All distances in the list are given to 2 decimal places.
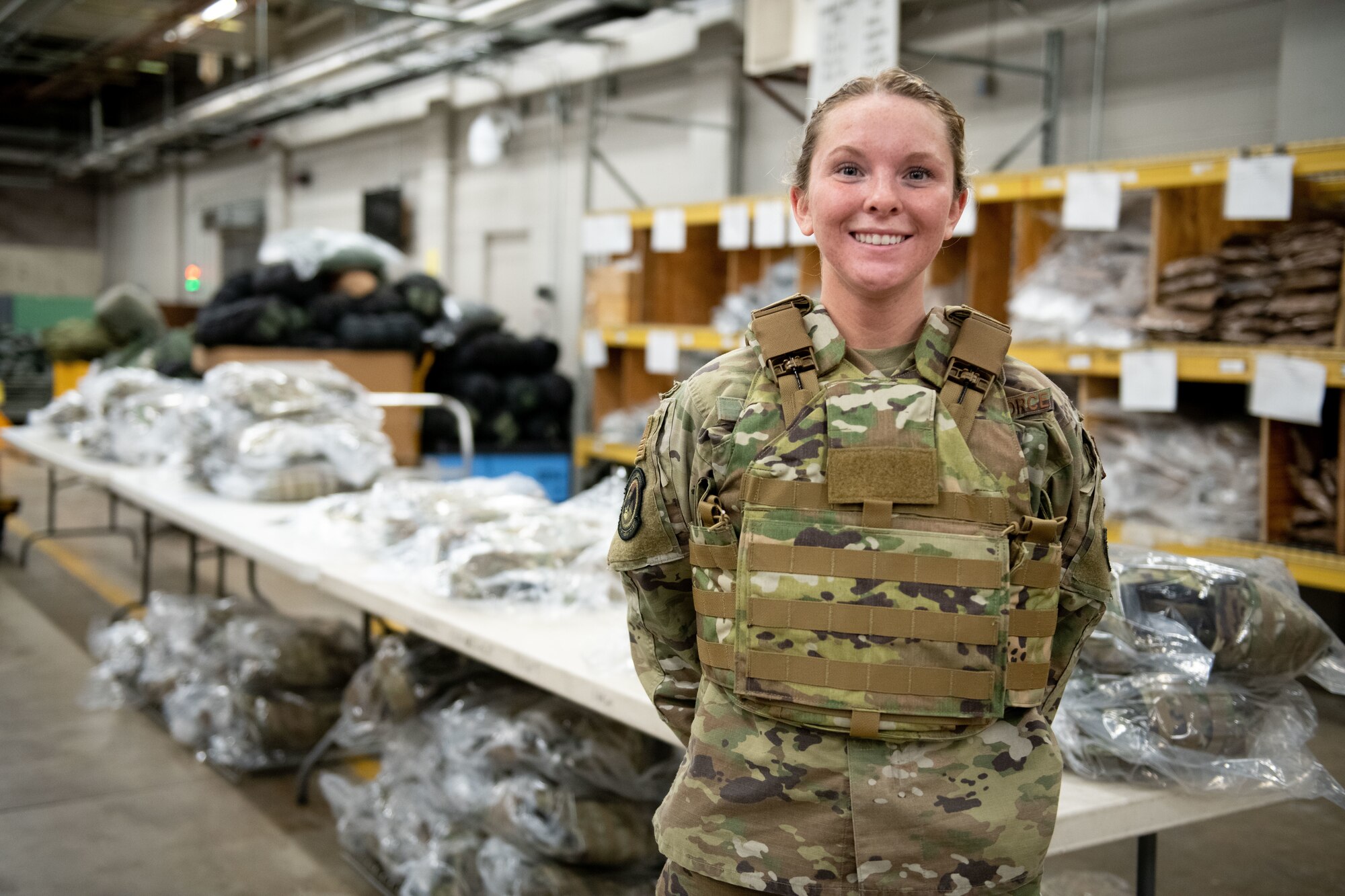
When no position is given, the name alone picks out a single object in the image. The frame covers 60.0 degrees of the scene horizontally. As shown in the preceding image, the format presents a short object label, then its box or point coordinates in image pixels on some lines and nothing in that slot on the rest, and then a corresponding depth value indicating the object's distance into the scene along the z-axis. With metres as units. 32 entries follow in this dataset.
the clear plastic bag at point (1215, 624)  1.70
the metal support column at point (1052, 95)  5.42
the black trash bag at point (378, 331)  6.62
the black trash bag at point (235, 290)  6.61
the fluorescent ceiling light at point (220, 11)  9.09
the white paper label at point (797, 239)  5.03
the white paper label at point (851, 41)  4.84
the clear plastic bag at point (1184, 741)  1.65
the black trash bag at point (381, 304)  6.77
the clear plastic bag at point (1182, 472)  3.77
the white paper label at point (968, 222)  4.23
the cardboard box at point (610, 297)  6.37
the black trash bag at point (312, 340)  6.52
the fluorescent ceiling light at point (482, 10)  7.50
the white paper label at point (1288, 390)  3.37
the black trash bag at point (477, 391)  7.12
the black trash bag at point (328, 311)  6.66
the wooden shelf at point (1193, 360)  3.39
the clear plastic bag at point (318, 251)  6.84
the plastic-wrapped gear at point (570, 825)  2.31
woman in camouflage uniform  1.17
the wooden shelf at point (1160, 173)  3.37
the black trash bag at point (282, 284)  6.59
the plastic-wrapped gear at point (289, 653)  3.60
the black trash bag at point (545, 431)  7.42
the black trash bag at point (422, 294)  7.05
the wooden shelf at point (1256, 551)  3.40
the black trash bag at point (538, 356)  7.46
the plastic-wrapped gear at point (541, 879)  2.32
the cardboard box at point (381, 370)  6.41
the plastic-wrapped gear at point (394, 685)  2.81
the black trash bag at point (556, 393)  7.45
